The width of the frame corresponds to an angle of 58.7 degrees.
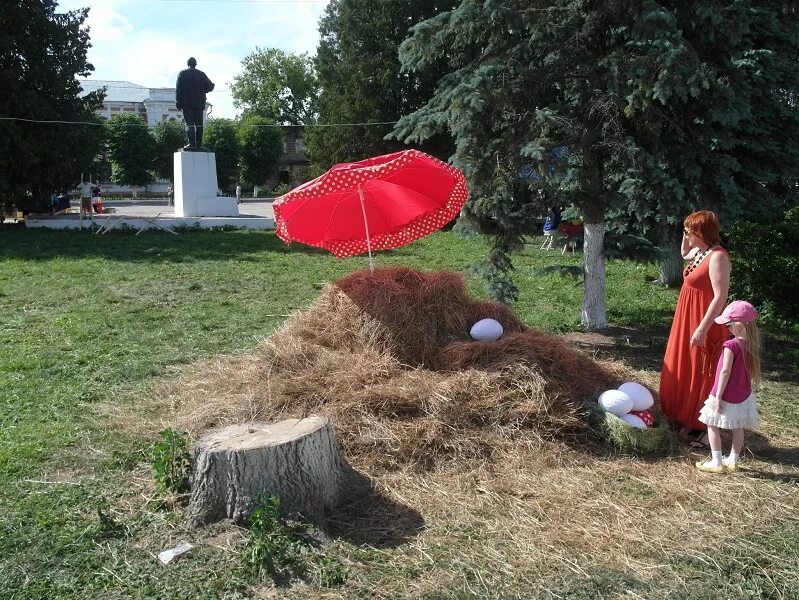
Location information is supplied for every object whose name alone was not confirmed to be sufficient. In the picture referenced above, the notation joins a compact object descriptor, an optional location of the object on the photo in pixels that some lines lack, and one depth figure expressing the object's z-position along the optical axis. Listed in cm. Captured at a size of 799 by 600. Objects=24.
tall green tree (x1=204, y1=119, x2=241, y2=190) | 5284
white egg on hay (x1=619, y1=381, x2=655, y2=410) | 521
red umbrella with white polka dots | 609
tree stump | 388
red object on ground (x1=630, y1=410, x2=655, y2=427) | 520
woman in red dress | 478
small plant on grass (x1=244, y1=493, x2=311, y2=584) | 344
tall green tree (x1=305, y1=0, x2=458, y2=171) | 2675
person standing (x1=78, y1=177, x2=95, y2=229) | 2162
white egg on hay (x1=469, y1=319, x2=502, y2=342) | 568
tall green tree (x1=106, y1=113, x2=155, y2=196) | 5106
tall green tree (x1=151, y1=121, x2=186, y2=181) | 5459
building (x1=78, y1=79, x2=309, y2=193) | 8862
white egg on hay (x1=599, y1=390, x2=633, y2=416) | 511
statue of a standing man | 2223
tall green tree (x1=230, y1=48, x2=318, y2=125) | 7038
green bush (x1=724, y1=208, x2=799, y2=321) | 916
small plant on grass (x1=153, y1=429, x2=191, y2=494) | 421
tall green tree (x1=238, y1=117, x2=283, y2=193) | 5306
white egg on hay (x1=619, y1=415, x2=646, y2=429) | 506
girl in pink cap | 458
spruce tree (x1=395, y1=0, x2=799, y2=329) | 703
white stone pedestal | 2225
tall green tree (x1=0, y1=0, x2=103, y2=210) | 2062
